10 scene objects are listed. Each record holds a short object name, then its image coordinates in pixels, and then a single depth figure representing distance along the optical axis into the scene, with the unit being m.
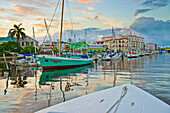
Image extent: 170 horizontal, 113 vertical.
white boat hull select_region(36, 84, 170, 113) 3.99
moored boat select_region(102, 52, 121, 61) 51.69
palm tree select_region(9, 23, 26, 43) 68.00
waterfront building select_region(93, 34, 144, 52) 141.84
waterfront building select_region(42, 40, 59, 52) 128.88
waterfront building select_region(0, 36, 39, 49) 82.64
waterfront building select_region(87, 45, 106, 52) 118.61
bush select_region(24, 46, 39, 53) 67.39
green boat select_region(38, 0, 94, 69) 25.73
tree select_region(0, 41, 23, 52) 59.00
